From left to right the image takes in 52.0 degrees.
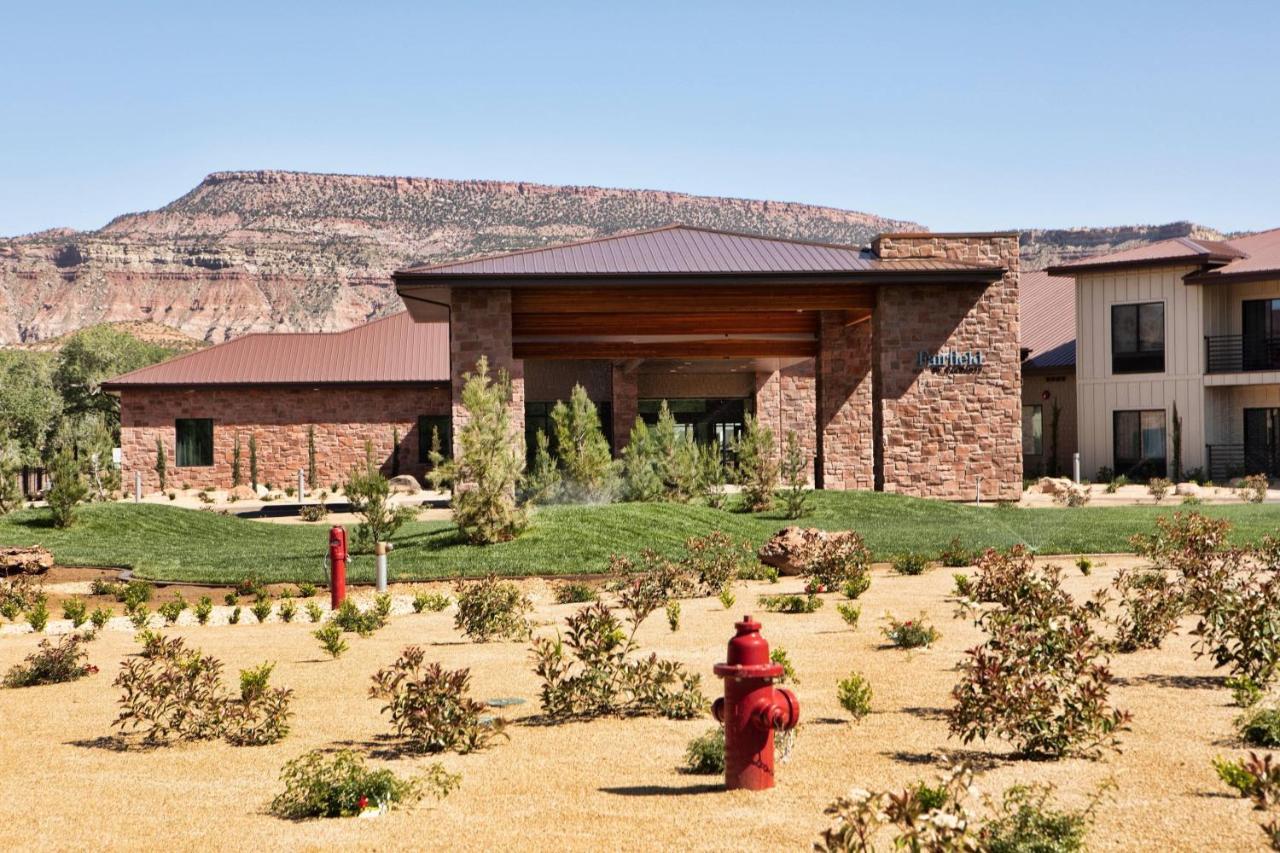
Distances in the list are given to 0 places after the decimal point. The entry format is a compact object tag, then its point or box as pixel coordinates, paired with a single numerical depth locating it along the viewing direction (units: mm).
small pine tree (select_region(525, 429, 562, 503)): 25328
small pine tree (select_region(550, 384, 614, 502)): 27266
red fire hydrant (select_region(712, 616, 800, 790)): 5797
